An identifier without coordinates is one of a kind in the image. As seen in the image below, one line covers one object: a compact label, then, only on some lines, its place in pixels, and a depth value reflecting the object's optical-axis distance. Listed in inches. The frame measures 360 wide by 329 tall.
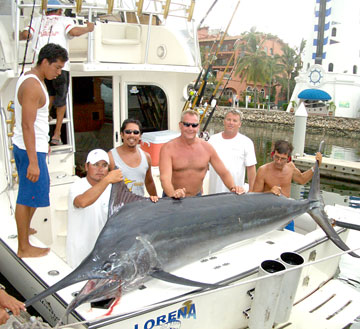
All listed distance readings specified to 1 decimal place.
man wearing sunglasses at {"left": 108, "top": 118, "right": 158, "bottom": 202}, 117.8
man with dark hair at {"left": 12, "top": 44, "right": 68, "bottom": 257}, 97.2
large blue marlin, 79.4
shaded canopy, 1096.8
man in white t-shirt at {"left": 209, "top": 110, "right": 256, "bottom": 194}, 155.3
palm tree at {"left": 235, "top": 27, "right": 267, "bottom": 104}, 1520.7
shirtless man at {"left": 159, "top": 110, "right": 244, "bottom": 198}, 125.9
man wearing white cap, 98.9
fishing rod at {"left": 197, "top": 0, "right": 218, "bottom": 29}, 205.8
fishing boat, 90.6
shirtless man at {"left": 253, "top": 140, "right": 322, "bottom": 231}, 137.1
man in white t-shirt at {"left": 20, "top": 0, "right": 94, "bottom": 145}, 155.4
